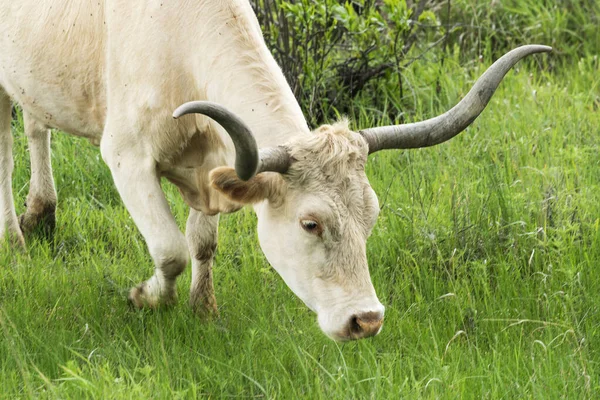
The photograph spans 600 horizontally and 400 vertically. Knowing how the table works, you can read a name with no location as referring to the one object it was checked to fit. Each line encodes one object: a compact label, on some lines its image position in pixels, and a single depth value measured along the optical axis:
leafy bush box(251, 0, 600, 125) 13.86
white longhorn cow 8.13
